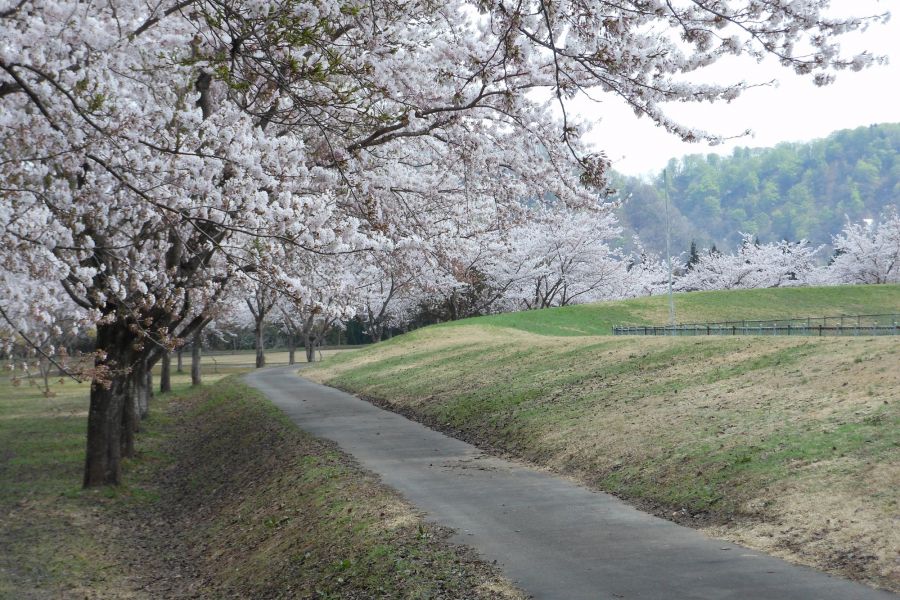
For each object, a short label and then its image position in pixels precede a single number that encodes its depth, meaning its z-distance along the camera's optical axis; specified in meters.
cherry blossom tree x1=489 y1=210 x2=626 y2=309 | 53.03
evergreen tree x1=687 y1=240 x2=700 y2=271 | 88.38
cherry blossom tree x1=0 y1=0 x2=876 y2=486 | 6.00
